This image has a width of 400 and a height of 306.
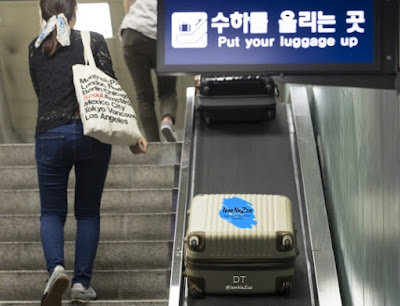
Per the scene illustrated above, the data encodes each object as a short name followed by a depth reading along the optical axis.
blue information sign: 4.04
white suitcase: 6.08
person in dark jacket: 6.23
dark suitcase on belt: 8.73
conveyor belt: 6.29
